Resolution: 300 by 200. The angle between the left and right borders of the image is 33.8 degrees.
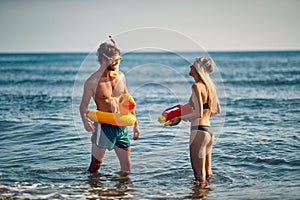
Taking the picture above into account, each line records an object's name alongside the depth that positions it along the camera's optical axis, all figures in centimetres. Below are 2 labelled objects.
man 761
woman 738
